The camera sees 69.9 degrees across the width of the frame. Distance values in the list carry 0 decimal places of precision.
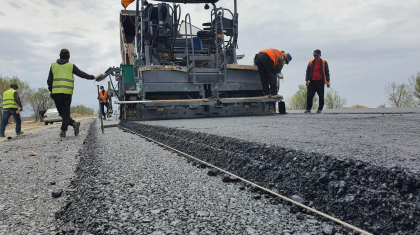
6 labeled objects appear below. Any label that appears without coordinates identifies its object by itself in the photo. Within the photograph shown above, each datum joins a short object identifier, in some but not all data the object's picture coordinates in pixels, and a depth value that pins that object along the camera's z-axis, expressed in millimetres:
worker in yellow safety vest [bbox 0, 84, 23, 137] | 8903
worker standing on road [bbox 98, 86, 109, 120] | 14938
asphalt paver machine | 7906
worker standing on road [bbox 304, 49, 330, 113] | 8461
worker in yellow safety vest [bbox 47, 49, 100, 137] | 5711
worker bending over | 8430
